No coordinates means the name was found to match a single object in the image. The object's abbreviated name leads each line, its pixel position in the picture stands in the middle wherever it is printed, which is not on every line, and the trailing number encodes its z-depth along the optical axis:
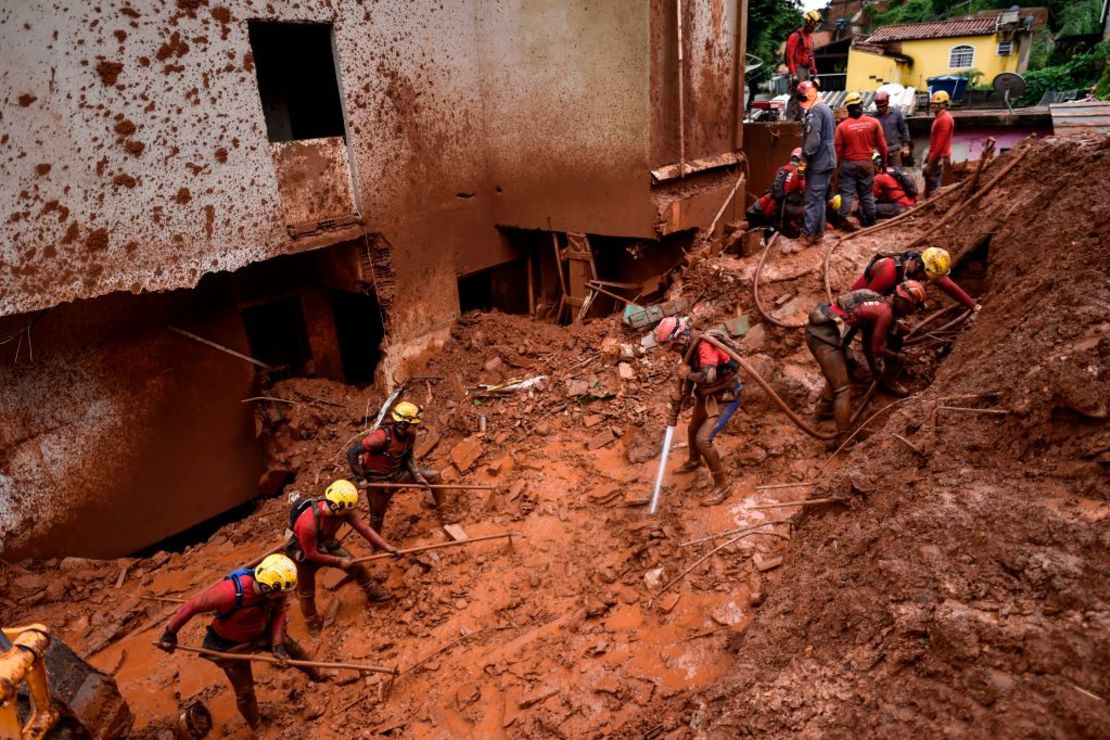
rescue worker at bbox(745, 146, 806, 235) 9.02
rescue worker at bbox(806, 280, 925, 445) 6.06
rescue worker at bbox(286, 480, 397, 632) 5.68
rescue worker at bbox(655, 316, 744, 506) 6.25
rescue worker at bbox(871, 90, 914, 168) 10.88
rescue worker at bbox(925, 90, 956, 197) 9.92
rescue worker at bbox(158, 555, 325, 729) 4.76
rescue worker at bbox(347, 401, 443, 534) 6.62
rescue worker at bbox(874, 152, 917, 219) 9.71
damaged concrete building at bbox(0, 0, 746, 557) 6.50
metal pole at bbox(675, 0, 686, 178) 8.72
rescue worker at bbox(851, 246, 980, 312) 6.10
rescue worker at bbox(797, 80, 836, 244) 8.23
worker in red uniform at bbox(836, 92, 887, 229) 8.74
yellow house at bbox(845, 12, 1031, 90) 27.78
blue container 23.69
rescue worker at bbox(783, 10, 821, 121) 10.91
